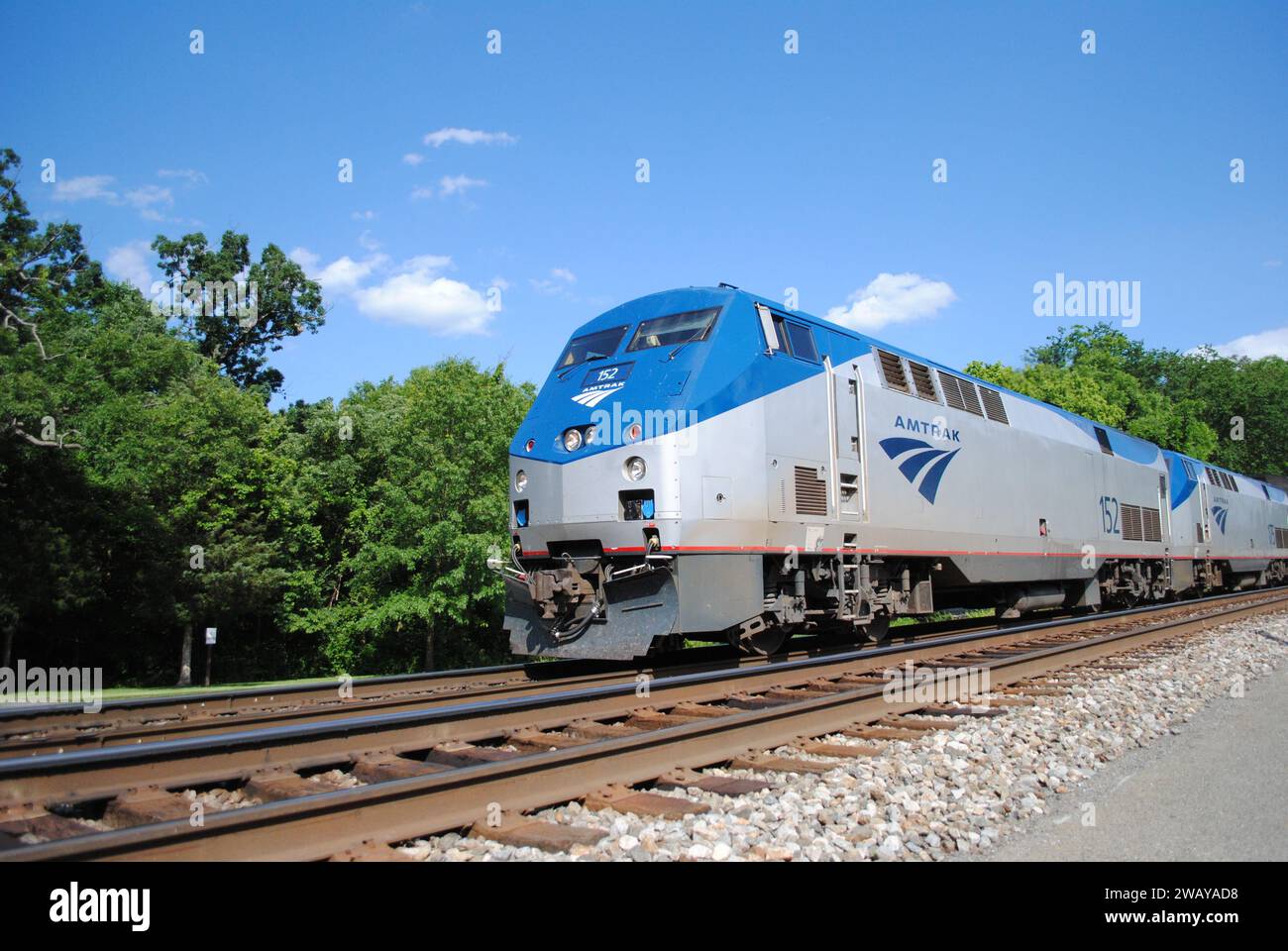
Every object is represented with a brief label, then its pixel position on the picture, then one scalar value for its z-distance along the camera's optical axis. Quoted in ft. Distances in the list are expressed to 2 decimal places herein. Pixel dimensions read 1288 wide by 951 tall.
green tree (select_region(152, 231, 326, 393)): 147.02
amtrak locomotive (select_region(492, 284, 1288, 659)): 28.35
